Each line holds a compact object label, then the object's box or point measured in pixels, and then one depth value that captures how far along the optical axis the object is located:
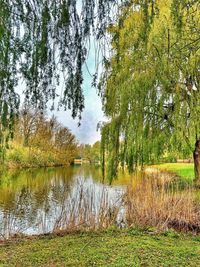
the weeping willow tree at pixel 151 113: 6.61
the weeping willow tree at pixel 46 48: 1.47
